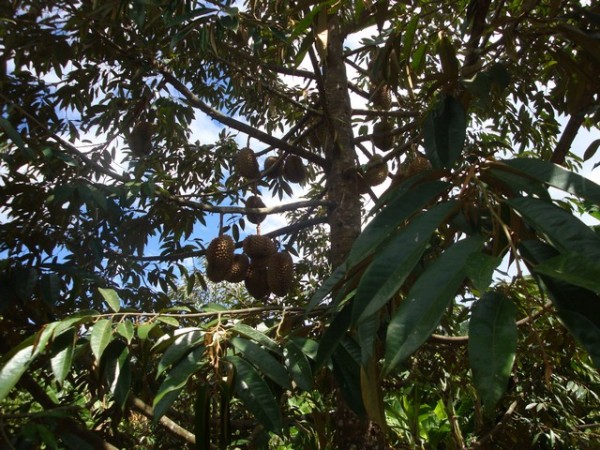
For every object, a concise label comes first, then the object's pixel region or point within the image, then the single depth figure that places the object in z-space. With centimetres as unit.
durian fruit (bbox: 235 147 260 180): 225
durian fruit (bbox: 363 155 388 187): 206
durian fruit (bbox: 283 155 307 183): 243
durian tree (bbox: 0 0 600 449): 58
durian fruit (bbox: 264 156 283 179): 249
